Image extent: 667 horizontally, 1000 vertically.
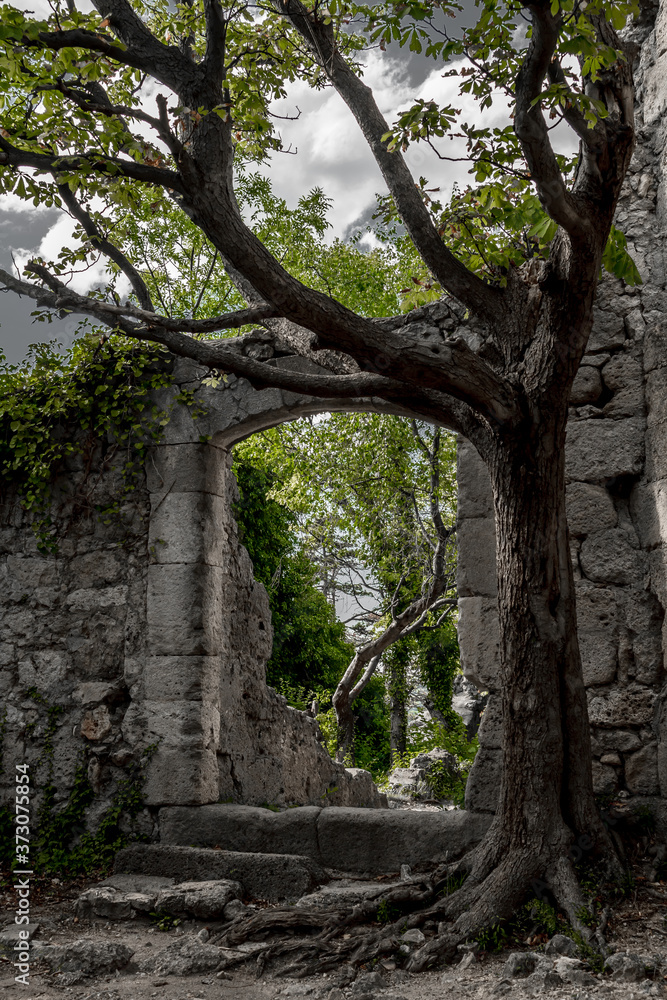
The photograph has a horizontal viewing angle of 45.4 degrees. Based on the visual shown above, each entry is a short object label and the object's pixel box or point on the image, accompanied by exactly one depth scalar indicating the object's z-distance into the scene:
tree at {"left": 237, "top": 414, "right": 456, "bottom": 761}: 9.56
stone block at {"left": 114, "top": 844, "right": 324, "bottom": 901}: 3.97
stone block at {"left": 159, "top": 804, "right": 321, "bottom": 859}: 4.29
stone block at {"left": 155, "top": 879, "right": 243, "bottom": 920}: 3.82
